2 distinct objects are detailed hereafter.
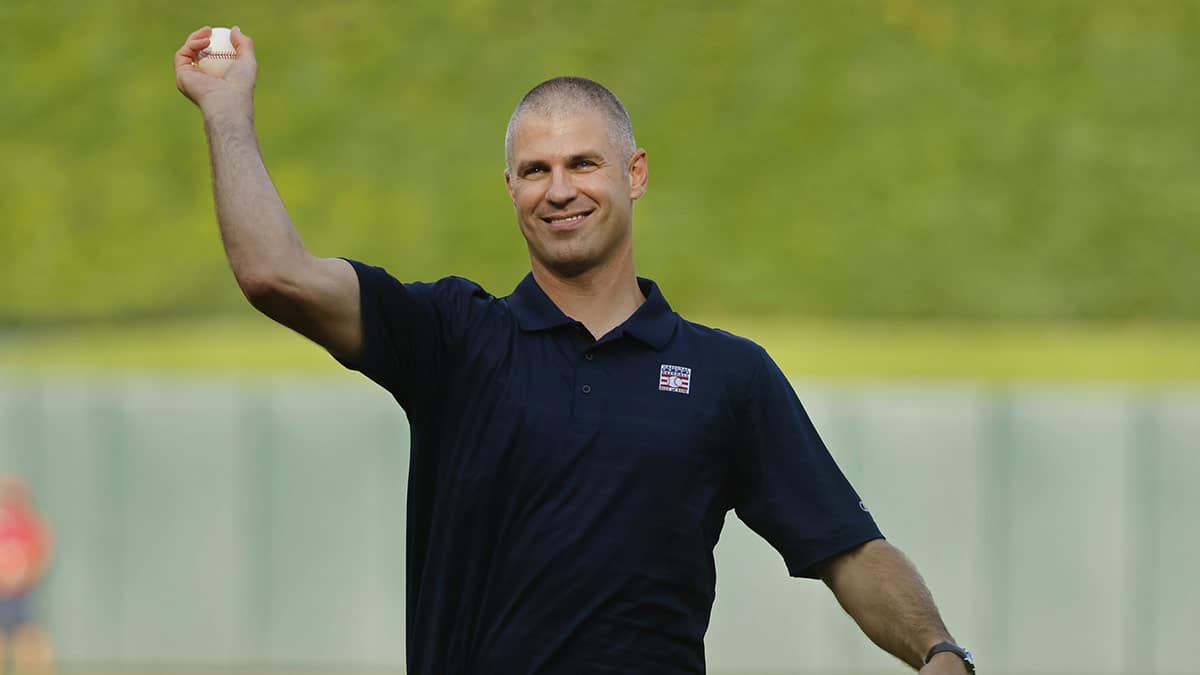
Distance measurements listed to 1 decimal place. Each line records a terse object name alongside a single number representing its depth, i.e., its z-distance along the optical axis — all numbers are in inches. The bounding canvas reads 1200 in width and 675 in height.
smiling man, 304.0
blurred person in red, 1206.3
